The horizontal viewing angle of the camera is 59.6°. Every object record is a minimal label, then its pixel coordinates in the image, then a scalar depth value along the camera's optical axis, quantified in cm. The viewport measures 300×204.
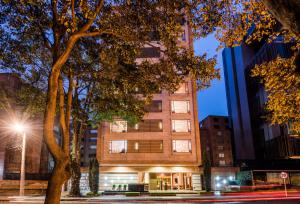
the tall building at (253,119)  3966
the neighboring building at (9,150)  4172
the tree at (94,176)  3208
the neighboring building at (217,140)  7938
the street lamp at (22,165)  2108
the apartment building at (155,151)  3928
